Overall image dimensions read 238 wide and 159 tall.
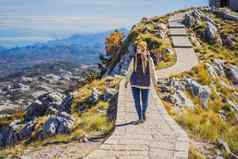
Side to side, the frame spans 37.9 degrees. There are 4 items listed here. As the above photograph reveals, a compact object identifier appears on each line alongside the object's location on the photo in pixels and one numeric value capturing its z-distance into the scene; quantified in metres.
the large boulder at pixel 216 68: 29.60
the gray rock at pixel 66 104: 23.68
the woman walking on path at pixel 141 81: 16.38
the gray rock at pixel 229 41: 41.50
